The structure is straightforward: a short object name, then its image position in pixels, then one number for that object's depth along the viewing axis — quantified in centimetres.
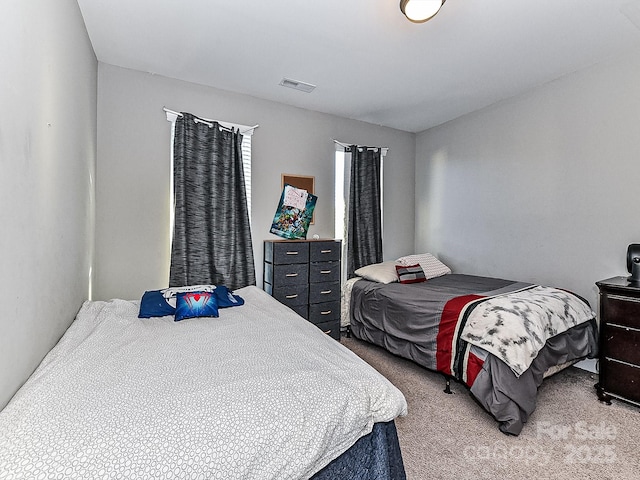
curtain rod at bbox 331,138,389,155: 384
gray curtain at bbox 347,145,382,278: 390
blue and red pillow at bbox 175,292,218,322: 206
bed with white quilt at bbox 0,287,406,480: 85
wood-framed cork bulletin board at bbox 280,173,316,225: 354
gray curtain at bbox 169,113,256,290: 287
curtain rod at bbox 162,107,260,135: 289
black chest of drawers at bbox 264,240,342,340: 314
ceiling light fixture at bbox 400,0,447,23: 177
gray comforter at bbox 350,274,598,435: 197
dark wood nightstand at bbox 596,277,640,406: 215
